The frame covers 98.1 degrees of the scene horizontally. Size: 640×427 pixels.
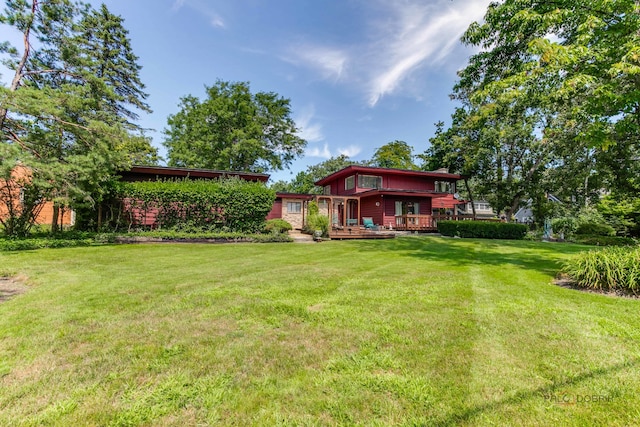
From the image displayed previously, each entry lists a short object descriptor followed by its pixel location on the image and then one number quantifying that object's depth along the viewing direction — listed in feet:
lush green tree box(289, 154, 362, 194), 140.97
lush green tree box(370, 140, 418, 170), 126.72
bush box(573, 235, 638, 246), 45.65
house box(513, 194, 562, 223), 81.25
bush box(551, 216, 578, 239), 56.90
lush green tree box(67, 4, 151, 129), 66.74
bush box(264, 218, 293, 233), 47.72
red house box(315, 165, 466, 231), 66.13
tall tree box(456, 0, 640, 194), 18.81
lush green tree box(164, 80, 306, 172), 91.76
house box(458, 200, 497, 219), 148.30
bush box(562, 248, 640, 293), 15.12
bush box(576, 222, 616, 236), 52.75
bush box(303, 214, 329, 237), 49.07
